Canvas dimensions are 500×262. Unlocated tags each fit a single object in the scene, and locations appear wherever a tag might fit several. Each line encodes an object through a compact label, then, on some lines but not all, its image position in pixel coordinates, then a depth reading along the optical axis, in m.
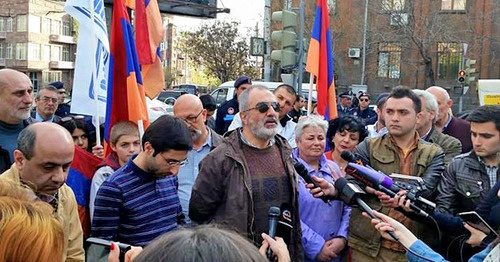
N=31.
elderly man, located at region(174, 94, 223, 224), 4.56
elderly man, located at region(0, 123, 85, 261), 2.93
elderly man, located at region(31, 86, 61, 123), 6.93
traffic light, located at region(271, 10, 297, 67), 9.51
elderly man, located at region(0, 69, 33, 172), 4.11
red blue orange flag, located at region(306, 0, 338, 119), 6.11
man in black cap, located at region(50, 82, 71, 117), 8.09
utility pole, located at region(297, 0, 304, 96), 9.78
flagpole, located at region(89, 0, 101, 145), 4.80
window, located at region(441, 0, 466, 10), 33.19
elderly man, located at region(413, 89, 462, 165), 4.66
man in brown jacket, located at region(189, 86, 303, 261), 3.58
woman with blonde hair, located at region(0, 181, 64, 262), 1.77
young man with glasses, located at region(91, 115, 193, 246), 3.23
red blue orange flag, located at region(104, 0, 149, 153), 4.90
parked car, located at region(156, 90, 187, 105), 23.61
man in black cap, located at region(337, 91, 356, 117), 13.50
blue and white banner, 5.05
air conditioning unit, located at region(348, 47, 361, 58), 34.34
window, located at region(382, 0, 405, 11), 31.95
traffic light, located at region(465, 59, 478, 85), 22.08
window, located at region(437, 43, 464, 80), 32.97
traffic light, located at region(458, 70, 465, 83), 22.47
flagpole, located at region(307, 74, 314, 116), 5.85
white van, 18.28
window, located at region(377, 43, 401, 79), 34.91
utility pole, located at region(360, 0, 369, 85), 32.91
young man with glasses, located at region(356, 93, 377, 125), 12.22
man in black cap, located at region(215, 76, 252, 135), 8.12
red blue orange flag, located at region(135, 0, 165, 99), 5.59
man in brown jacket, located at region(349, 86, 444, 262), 3.91
